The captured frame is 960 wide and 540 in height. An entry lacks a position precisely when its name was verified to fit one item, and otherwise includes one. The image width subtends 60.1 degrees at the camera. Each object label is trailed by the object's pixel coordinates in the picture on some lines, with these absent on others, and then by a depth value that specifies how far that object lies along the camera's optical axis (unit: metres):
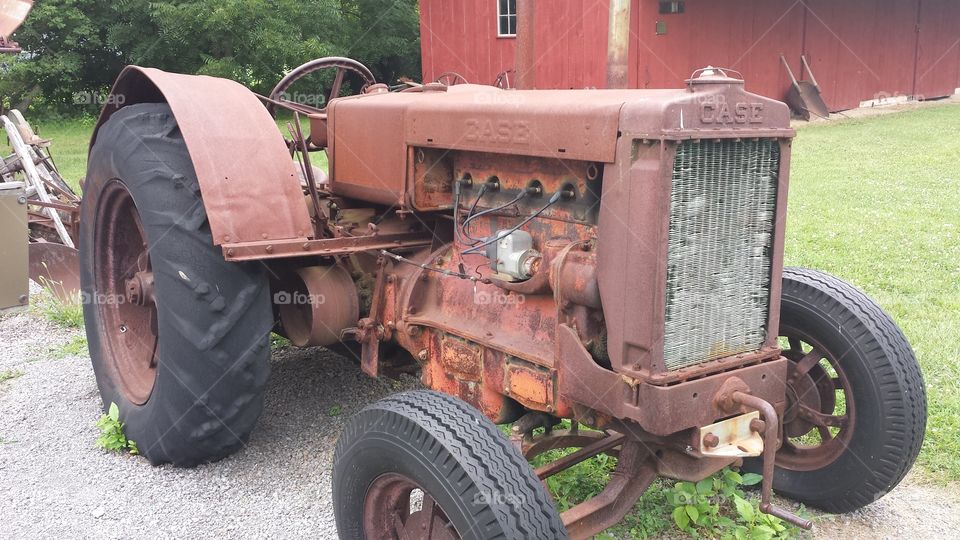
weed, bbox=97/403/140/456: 3.55
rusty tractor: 2.26
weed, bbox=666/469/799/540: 2.77
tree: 17.70
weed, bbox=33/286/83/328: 5.36
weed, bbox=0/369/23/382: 4.48
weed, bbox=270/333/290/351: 4.80
